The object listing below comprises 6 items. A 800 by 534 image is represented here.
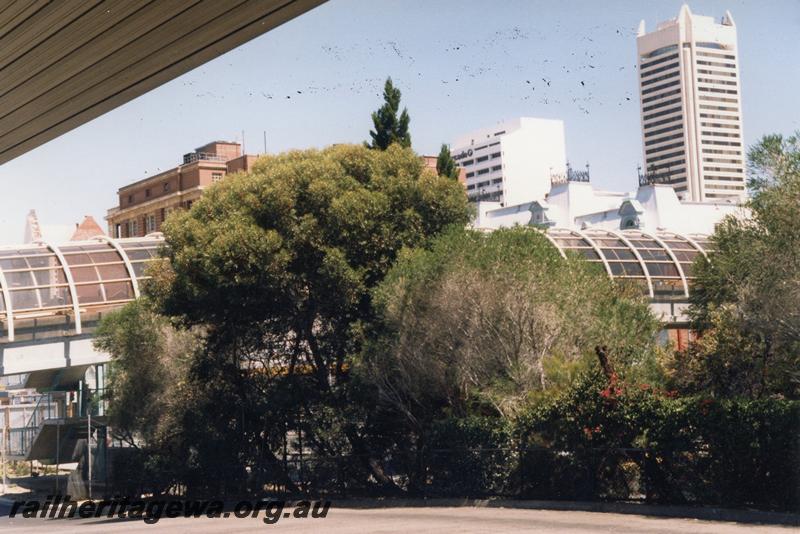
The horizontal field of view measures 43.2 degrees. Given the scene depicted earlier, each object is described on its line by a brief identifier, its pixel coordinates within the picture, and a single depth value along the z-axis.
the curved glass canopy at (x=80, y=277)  31.05
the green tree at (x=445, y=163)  38.22
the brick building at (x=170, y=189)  71.56
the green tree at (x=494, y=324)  20.44
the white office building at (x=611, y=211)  71.12
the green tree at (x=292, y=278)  23.70
